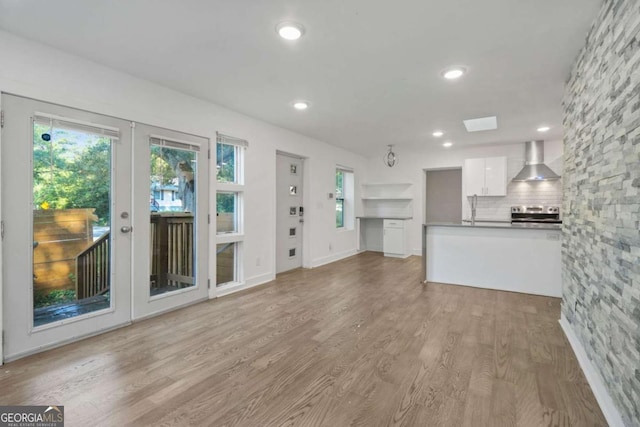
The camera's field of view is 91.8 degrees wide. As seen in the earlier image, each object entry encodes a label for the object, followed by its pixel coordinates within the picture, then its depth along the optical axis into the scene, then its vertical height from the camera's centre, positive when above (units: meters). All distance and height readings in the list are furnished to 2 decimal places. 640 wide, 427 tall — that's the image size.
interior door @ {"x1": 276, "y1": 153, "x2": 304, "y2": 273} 5.35 +0.00
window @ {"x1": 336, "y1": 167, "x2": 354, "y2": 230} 7.42 +0.30
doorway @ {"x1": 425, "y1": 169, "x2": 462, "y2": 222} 8.09 +0.47
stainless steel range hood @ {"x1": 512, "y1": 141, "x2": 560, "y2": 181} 5.83 +0.94
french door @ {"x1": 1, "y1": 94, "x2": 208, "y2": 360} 2.39 -0.10
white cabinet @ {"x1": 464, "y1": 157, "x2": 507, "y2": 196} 6.19 +0.76
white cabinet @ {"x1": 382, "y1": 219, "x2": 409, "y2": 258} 6.92 -0.57
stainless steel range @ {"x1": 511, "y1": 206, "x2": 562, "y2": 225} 5.88 -0.02
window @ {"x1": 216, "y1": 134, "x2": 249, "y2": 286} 4.10 +0.05
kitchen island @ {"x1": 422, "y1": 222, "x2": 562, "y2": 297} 4.10 -0.61
